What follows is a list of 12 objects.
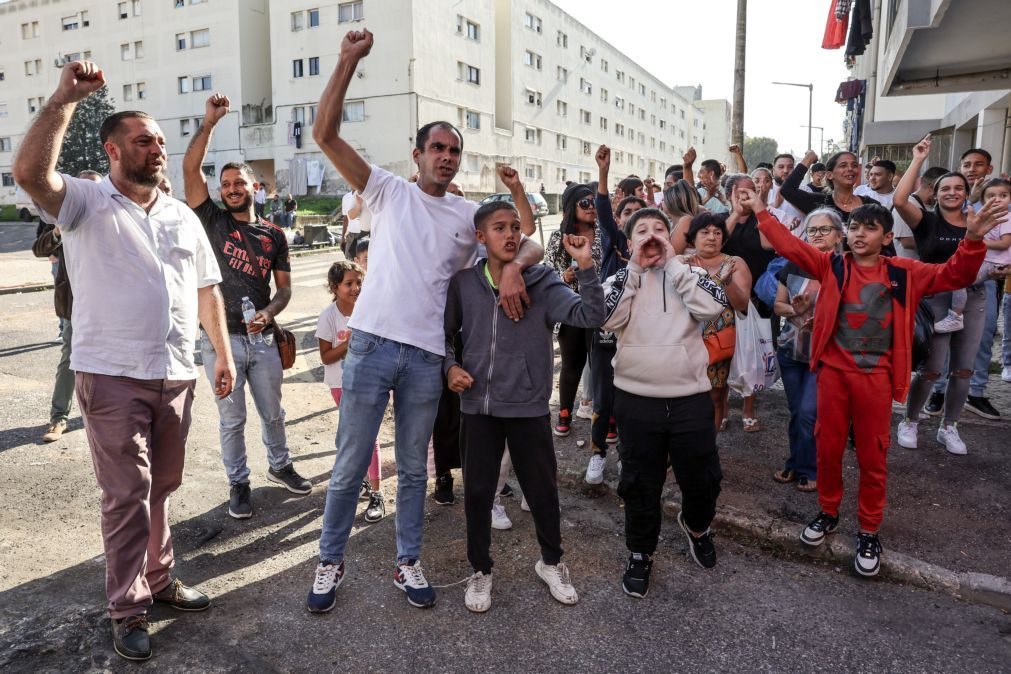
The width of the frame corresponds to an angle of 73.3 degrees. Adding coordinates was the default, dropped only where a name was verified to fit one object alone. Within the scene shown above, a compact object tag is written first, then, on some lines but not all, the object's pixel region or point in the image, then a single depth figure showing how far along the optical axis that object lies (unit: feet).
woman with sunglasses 15.87
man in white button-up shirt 9.40
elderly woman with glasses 14.03
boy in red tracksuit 11.89
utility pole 42.83
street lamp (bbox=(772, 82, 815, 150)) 125.95
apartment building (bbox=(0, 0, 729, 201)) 120.47
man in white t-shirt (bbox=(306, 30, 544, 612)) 10.59
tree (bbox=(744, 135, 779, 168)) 361.51
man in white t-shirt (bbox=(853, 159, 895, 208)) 19.88
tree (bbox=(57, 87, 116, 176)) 125.59
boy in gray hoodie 10.75
